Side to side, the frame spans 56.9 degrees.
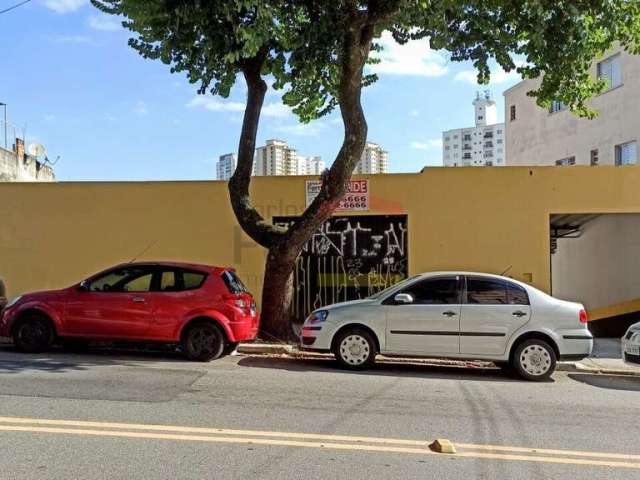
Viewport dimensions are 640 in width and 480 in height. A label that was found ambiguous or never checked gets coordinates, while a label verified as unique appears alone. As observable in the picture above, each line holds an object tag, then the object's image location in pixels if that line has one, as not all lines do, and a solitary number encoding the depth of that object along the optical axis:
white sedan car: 8.48
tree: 9.35
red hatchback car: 9.02
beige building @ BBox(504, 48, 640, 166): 23.61
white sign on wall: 13.77
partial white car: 8.59
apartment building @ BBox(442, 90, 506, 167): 99.50
